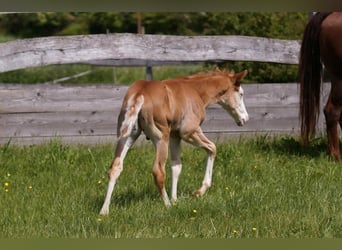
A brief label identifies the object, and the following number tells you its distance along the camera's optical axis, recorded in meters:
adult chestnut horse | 14.27
